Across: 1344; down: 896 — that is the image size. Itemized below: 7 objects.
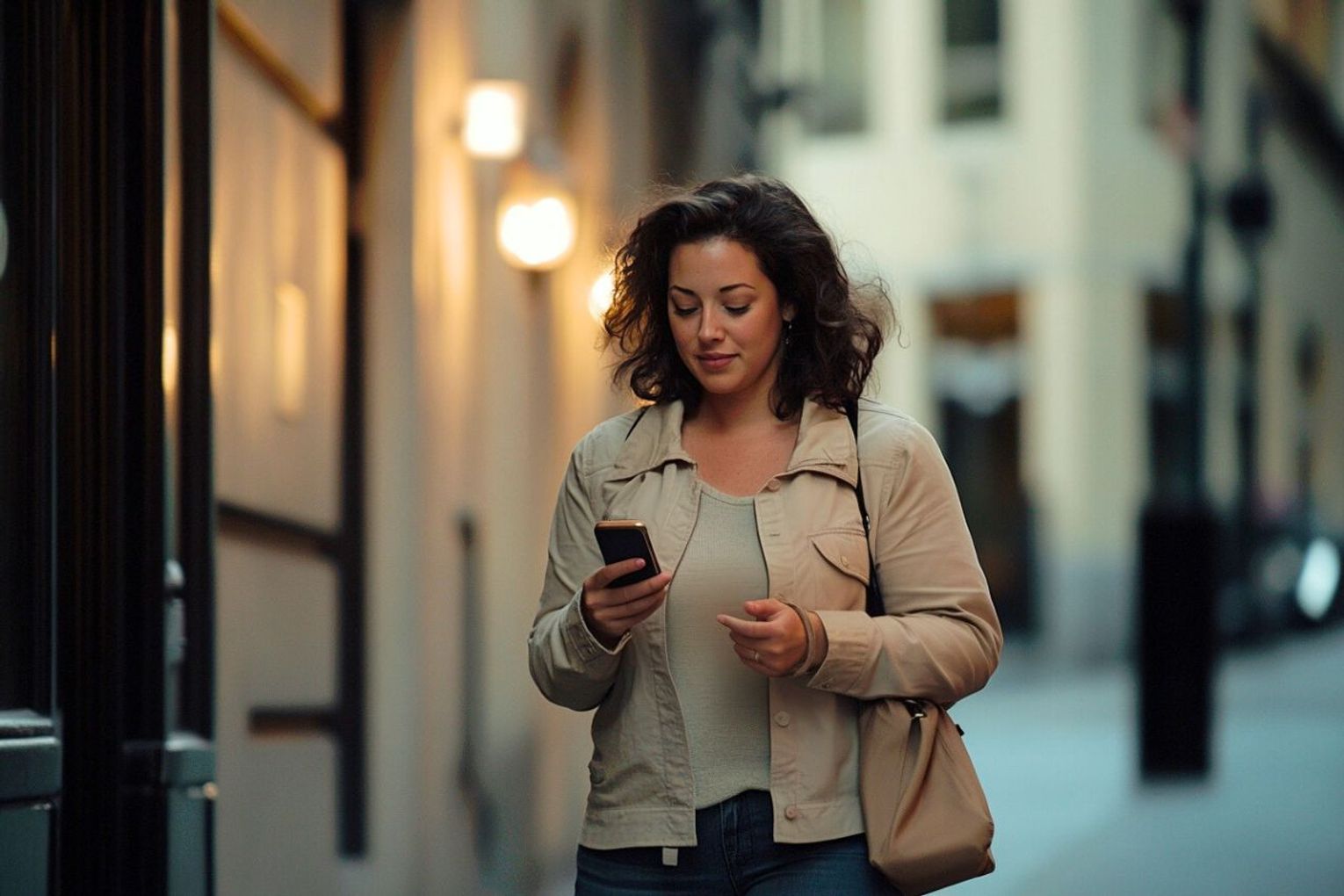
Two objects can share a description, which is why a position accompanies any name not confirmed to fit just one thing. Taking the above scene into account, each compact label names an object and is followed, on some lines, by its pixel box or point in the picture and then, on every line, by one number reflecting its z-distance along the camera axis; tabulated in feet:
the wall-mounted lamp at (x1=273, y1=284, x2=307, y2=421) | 30.95
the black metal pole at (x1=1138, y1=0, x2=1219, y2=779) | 67.75
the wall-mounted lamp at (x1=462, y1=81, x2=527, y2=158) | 42.35
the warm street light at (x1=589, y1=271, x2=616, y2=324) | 55.12
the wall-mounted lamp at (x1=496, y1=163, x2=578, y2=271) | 46.62
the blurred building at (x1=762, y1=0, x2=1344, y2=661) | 141.50
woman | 17.67
